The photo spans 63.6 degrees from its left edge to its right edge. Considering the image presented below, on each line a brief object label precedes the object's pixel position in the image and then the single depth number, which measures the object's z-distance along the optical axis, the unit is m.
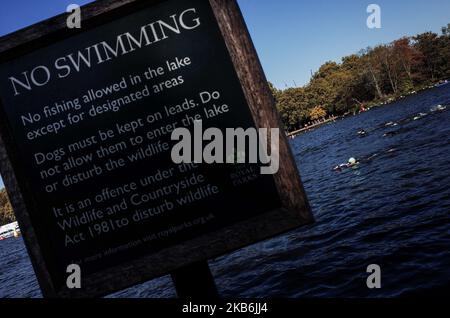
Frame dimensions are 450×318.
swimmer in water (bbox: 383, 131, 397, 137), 35.51
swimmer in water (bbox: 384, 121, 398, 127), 42.64
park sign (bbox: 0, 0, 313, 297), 2.43
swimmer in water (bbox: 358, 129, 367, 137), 43.73
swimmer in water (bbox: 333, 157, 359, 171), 28.15
